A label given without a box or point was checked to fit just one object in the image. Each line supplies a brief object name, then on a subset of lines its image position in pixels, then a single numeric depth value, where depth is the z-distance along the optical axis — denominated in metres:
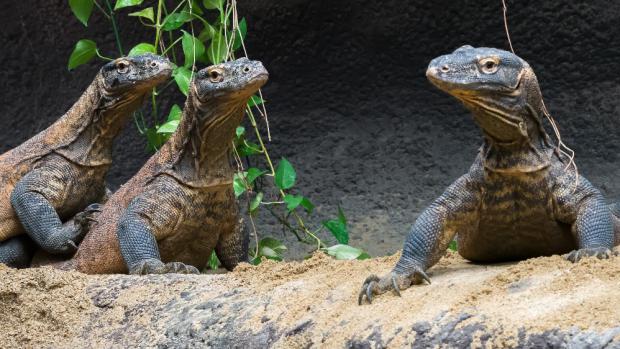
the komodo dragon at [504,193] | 9.88
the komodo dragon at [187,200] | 13.91
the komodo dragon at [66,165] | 15.45
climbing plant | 15.95
